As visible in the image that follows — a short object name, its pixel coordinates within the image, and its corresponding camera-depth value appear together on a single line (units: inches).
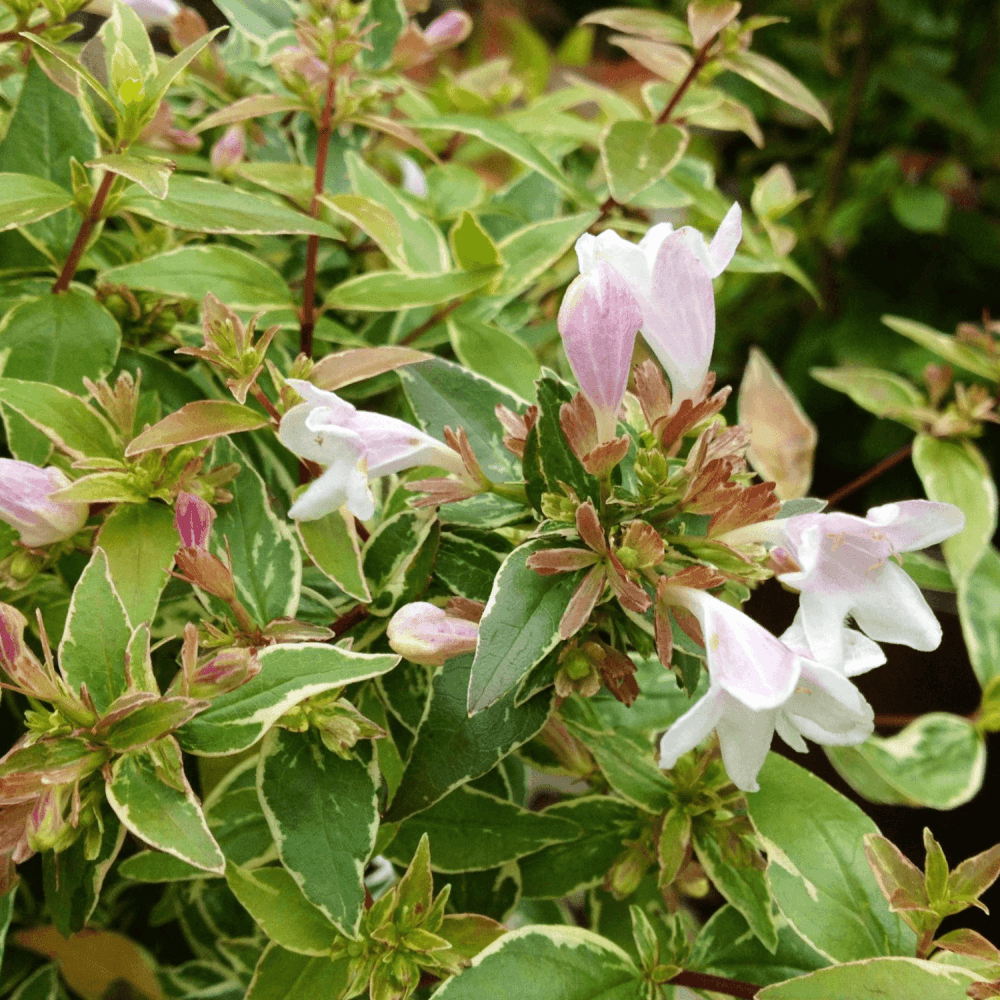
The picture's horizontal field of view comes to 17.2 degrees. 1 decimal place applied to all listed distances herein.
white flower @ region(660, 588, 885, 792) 12.2
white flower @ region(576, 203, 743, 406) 12.9
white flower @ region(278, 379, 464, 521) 12.7
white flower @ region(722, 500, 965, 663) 12.5
